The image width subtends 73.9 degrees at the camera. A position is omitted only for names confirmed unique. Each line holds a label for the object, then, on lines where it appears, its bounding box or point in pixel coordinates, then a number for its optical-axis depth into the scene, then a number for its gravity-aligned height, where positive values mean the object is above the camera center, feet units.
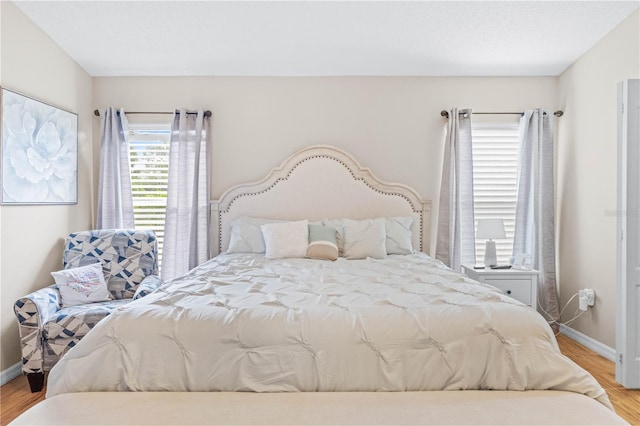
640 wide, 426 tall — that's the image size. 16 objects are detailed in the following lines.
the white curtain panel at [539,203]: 13.21 +0.37
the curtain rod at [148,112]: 13.61 +3.25
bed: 5.15 -2.04
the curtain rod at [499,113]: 13.55 +3.28
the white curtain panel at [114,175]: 13.33 +1.19
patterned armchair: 9.00 -1.96
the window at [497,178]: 13.94 +1.20
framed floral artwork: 9.77 +1.53
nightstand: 12.01 -1.91
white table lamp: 12.31 -0.54
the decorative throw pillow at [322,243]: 11.20 -0.81
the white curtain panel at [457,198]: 13.42 +0.52
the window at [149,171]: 13.95 +1.37
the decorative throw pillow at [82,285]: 10.13 -1.78
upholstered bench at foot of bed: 4.99 -2.39
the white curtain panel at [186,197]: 13.37 +0.50
